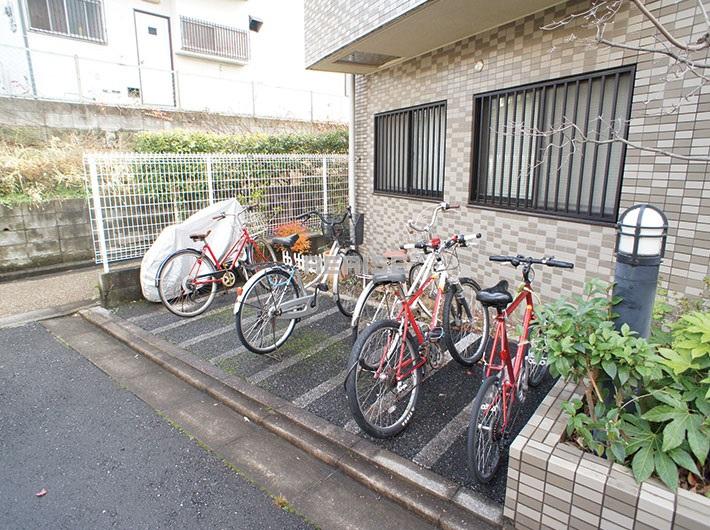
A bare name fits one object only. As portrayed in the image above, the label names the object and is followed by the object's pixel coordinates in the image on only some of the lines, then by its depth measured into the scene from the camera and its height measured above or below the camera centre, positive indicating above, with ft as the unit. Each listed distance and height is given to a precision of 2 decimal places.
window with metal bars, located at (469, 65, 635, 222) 12.83 +1.09
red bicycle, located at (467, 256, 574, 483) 7.57 -3.90
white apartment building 31.68 +12.73
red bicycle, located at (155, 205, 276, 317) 17.53 -3.87
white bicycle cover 18.13 -2.51
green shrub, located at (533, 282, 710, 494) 5.77 -3.12
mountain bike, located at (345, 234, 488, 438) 9.00 -4.21
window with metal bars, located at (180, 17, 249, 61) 44.55 +15.48
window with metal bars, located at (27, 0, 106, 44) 36.11 +14.37
